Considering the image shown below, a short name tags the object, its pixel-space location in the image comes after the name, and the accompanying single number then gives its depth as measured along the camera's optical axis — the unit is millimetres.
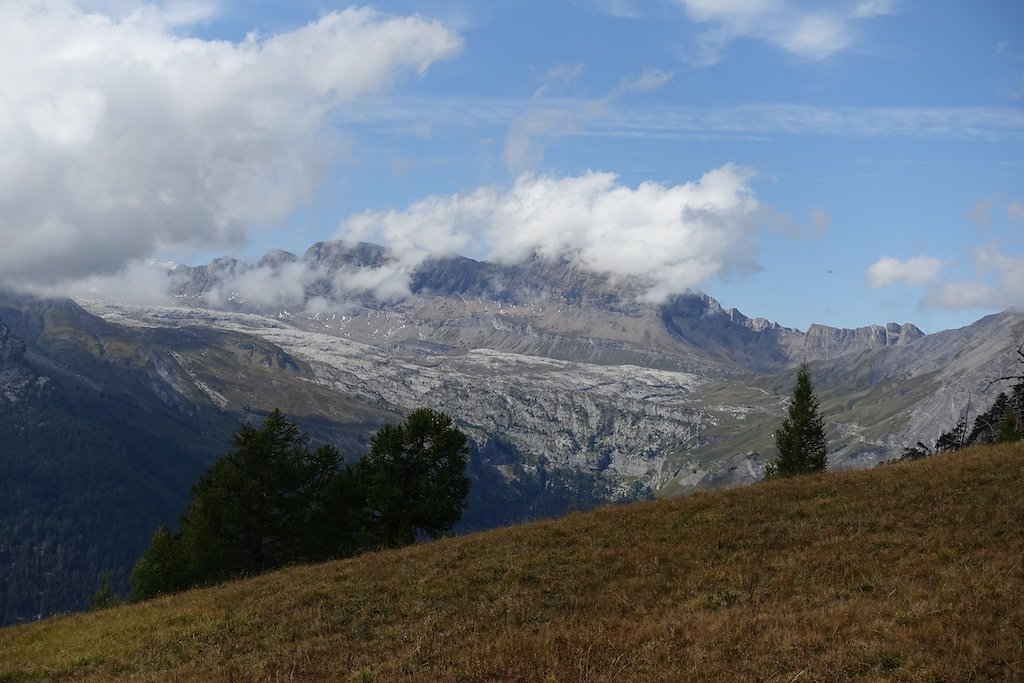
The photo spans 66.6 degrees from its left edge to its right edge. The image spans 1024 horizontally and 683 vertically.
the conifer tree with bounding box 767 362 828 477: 80750
